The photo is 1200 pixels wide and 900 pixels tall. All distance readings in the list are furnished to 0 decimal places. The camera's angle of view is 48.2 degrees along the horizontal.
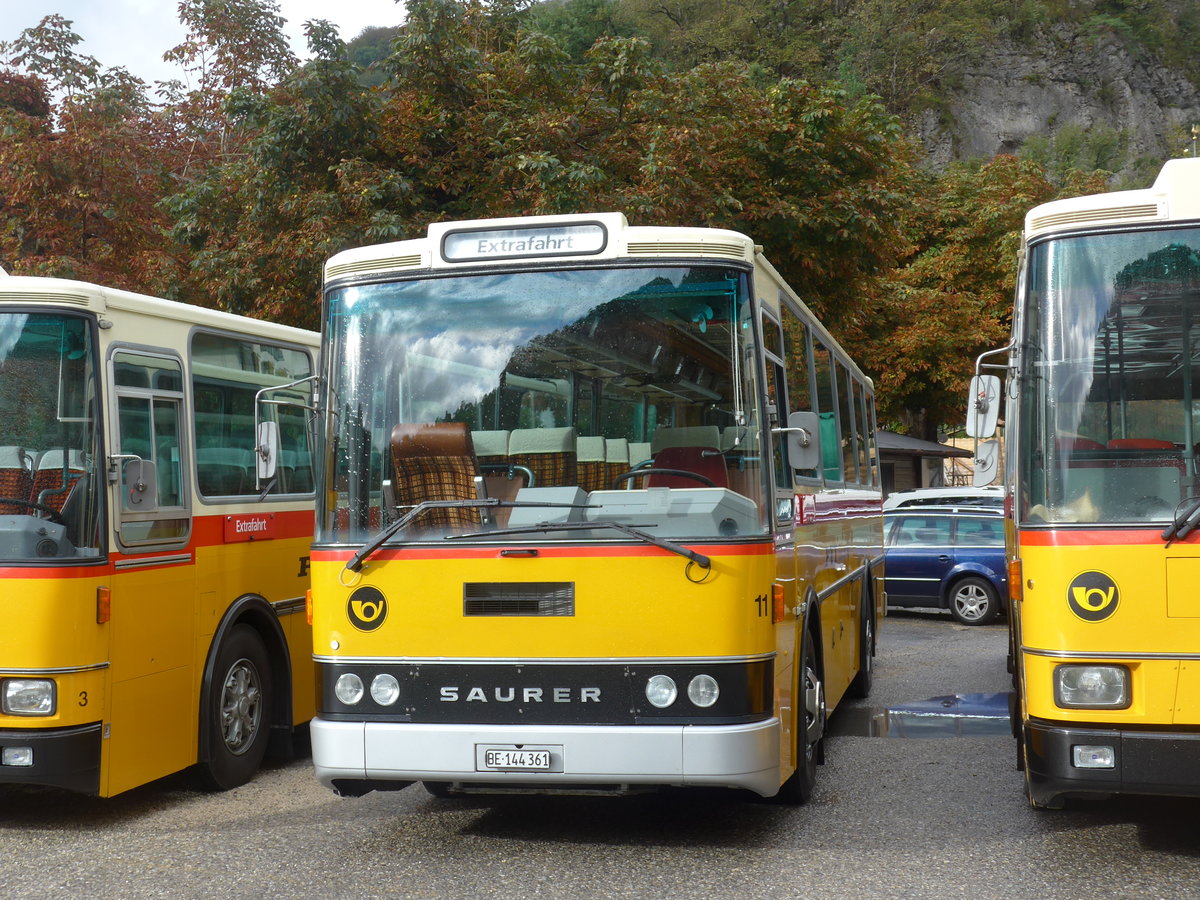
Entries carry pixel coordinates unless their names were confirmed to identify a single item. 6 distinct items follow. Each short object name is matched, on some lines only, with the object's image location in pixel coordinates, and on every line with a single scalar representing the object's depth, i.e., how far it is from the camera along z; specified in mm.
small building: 36750
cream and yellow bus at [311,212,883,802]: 5977
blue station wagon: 18641
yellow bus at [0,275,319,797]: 6688
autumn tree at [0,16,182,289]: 17109
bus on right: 5555
